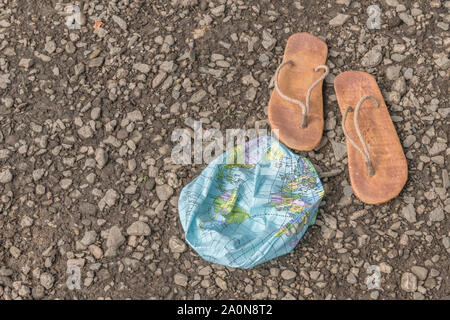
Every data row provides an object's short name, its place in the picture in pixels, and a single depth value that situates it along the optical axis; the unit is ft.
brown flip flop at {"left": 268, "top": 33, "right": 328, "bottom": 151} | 7.46
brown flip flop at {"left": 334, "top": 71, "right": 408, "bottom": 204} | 7.12
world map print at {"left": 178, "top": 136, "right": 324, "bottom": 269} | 6.62
